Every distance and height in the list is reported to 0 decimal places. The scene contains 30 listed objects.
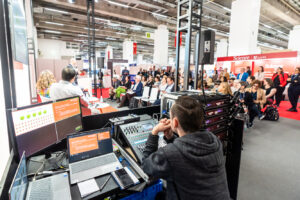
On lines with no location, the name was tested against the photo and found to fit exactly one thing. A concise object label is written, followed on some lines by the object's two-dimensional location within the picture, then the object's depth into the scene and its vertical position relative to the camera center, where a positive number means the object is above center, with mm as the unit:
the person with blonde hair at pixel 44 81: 3240 -120
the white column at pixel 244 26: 7238 +2260
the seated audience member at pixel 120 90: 7521 -648
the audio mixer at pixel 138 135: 1177 -458
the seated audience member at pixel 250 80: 5054 -101
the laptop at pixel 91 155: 1092 -571
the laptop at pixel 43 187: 799 -631
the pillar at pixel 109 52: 17573 +2476
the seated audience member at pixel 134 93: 6162 -635
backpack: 4909 -1044
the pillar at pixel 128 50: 14442 +2181
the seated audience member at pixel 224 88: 4090 -279
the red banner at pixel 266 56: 7559 +964
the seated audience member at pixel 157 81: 7381 -236
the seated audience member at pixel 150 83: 7109 -304
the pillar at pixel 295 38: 10555 +2448
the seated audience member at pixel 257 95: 4730 -520
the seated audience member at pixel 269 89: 5188 -388
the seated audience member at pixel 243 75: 7141 +69
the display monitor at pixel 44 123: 1025 -336
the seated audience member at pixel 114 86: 8031 -543
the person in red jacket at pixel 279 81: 6531 -179
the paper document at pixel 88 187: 928 -637
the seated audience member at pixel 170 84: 5040 -246
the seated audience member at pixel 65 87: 2047 -149
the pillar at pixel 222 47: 14582 +2494
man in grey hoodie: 820 -427
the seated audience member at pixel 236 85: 5285 -270
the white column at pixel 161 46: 10847 +2007
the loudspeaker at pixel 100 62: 7016 +553
